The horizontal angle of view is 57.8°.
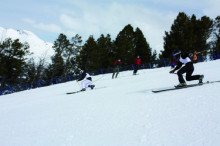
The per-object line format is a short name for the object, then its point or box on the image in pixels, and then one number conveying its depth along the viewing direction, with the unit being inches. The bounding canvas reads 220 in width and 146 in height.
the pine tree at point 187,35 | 1803.6
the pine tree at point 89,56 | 2000.5
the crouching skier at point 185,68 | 276.3
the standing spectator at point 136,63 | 766.5
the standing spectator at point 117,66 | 750.5
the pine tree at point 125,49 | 2000.5
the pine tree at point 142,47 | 2087.8
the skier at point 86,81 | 486.5
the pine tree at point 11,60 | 1525.6
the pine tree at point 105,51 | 2046.0
